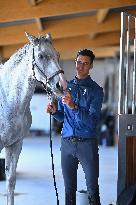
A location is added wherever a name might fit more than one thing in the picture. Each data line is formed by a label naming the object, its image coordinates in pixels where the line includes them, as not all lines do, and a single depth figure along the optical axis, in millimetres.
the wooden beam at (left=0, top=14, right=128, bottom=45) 11796
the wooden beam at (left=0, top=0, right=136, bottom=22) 8048
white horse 4028
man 4280
